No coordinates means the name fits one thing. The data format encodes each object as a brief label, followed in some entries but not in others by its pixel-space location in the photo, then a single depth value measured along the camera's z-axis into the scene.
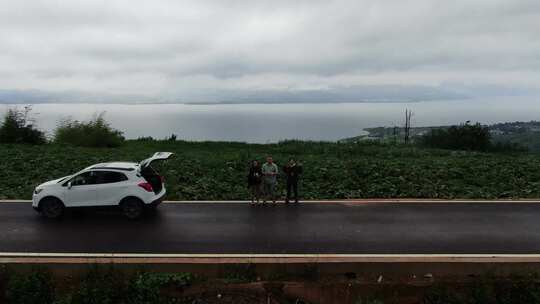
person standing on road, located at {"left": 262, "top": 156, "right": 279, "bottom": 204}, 13.67
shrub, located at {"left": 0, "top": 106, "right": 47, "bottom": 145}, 29.03
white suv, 11.93
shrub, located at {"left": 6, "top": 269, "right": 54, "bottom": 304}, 8.31
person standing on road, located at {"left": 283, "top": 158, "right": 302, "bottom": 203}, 13.79
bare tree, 46.04
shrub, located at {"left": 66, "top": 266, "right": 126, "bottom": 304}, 8.31
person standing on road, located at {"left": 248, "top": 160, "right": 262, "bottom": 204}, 13.41
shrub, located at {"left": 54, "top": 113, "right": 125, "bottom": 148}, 30.18
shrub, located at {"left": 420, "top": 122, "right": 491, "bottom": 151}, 37.31
